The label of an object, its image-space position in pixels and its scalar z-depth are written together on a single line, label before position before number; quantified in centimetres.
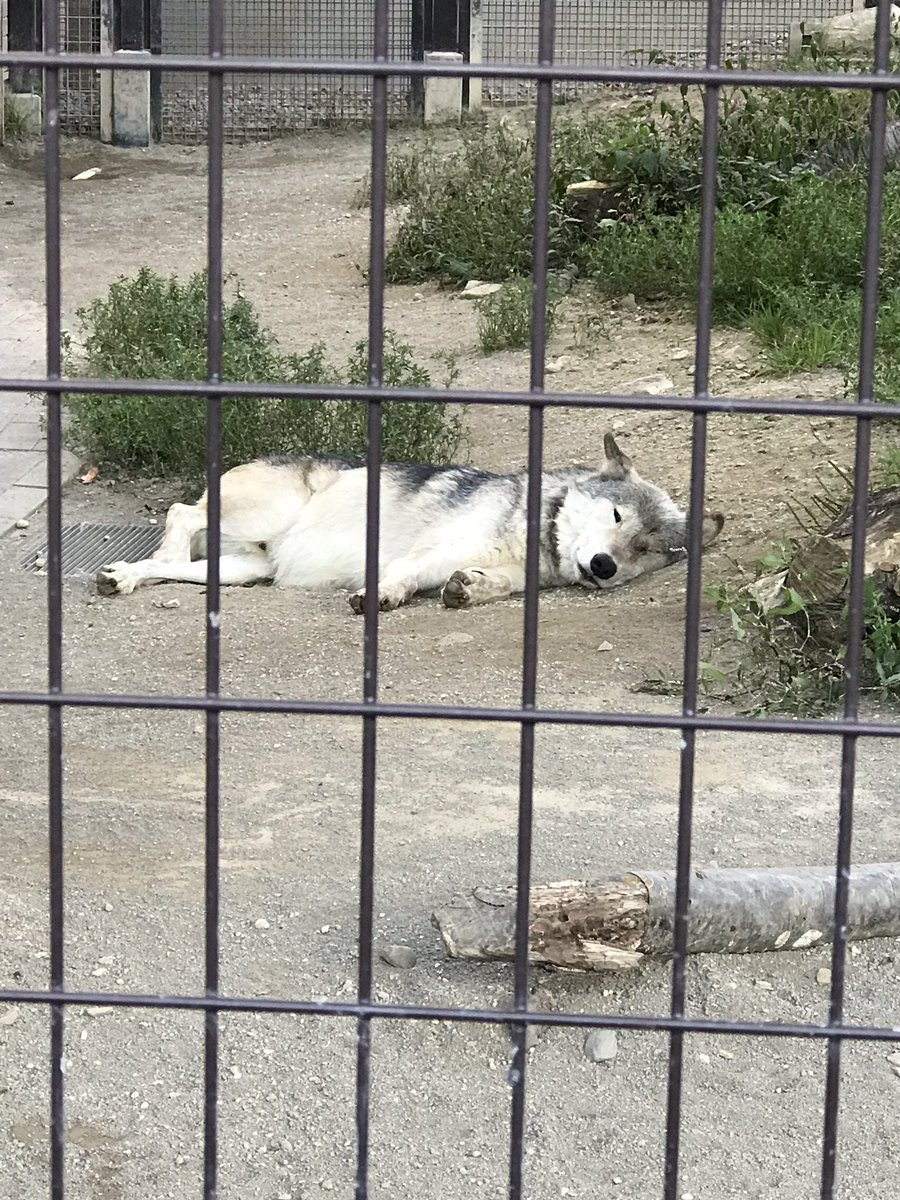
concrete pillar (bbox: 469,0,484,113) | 1872
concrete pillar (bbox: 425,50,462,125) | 1831
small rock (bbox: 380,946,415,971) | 393
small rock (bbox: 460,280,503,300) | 1202
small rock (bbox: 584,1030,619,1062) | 363
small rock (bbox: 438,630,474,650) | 674
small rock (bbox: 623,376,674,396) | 954
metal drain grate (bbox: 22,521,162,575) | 766
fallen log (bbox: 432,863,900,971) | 374
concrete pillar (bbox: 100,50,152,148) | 1802
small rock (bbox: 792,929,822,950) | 394
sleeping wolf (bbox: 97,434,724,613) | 763
